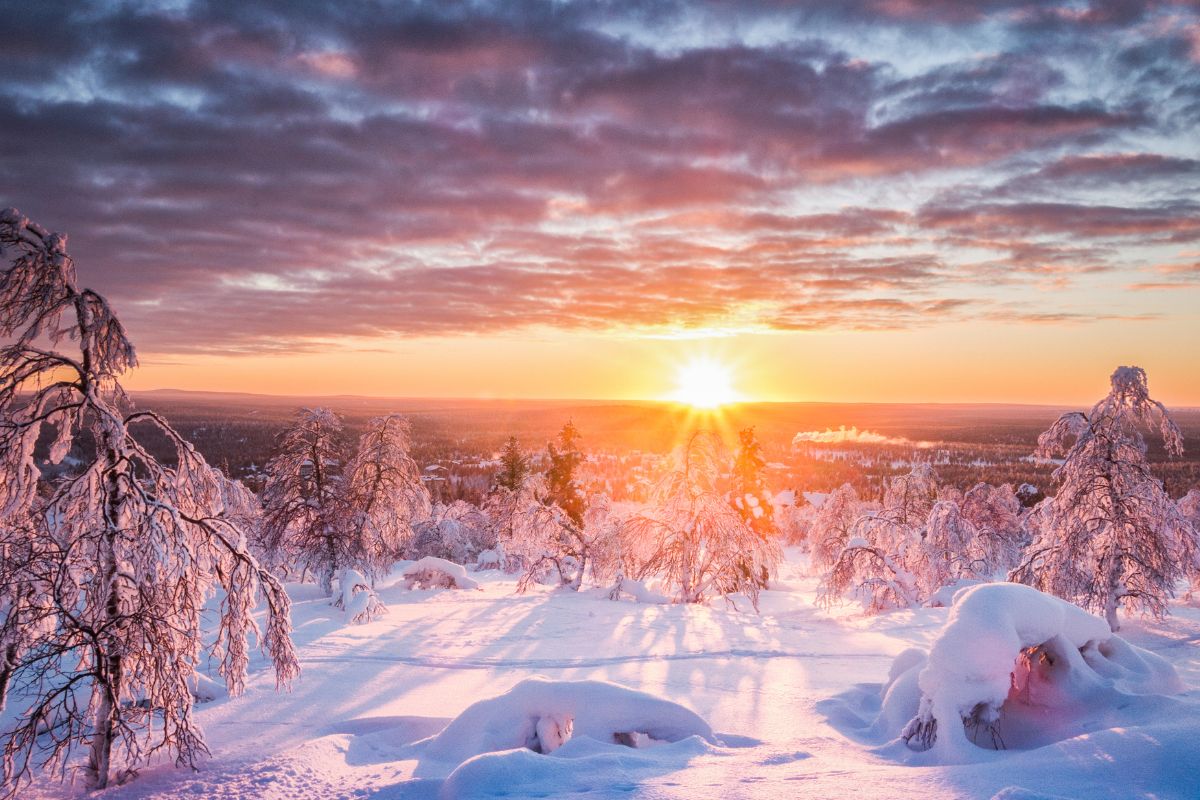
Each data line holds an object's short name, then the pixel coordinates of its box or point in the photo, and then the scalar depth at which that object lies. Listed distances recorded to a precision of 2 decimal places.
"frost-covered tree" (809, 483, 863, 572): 34.06
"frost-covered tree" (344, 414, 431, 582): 24.77
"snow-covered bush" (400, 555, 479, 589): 28.03
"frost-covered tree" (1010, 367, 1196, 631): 15.81
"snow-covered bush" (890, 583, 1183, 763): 7.65
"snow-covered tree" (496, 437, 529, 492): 45.62
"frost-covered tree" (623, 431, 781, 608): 23.11
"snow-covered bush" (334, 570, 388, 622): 18.41
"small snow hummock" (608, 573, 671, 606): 25.58
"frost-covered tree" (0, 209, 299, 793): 6.94
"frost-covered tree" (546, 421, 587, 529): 38.91
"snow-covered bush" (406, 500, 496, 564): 43.32
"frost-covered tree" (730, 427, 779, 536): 37.78
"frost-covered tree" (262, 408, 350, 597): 23.34
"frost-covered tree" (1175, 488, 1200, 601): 24.06
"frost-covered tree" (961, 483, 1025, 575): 29.39
